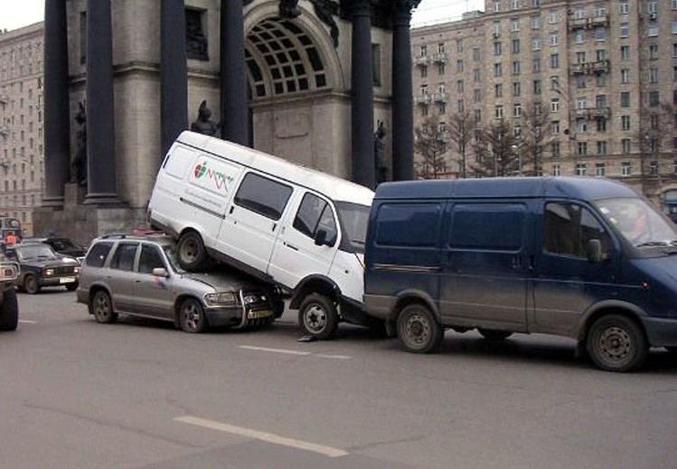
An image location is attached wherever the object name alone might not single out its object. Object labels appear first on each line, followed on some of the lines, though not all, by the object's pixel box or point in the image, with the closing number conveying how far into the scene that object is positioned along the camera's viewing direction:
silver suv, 15.45
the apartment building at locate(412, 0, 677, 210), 104.06
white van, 14.38
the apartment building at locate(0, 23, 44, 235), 131.38
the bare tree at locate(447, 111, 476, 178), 93.60
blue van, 10.88
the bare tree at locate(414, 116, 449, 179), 94.62
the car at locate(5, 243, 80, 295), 27.09
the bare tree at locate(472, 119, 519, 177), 86.25
